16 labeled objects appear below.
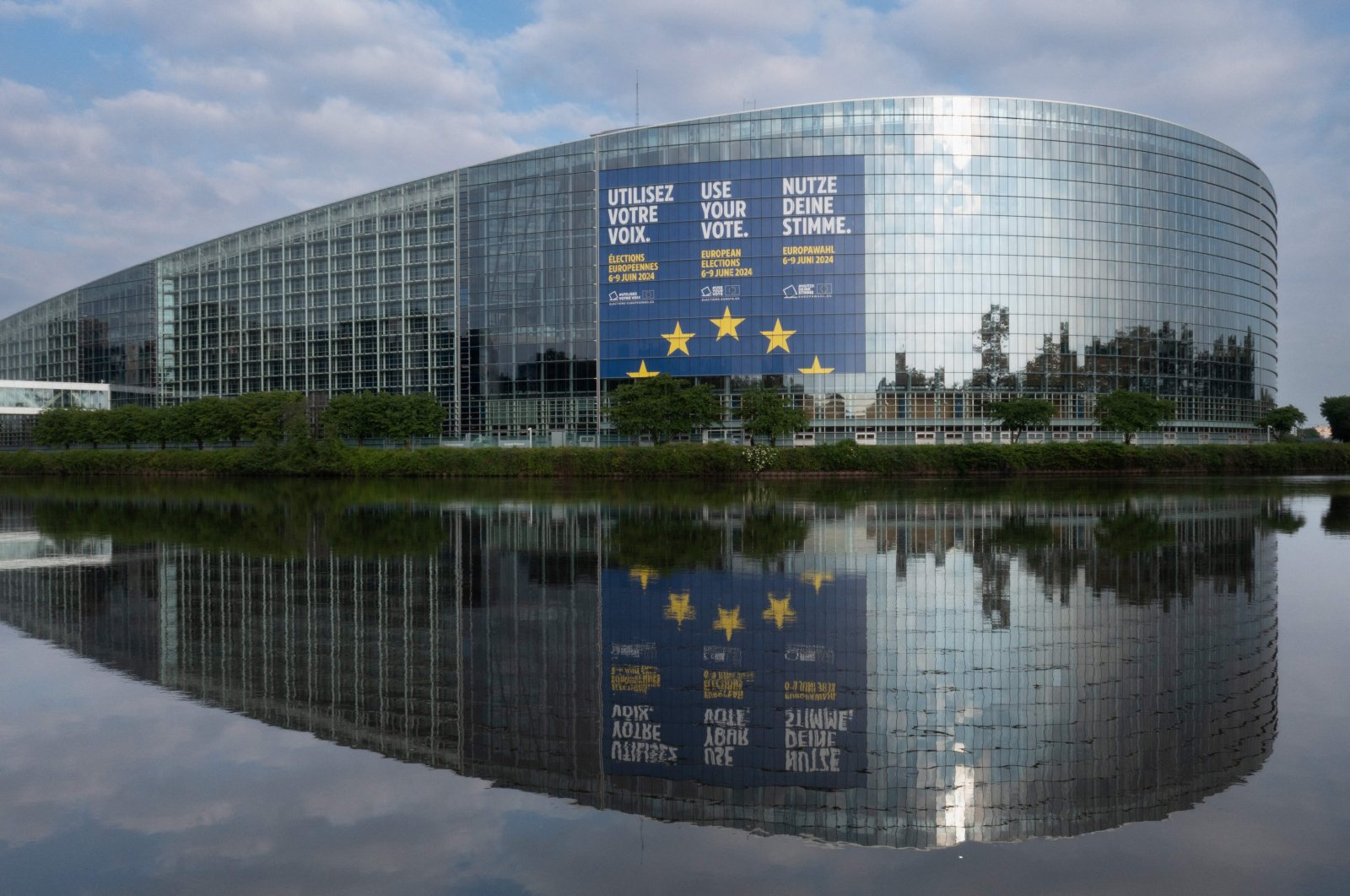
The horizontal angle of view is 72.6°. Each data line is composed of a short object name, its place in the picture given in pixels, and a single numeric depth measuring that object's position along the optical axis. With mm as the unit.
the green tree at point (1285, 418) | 107500
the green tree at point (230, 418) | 93875
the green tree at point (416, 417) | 92750
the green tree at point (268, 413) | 85938
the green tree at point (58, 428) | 101062
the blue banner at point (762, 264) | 88938
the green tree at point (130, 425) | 98625
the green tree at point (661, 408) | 84250
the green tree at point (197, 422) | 95438
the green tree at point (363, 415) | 92938
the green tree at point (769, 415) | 82938
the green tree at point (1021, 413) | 86500
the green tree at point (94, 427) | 99375
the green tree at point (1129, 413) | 89625
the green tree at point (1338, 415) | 121312
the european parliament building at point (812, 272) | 89188
